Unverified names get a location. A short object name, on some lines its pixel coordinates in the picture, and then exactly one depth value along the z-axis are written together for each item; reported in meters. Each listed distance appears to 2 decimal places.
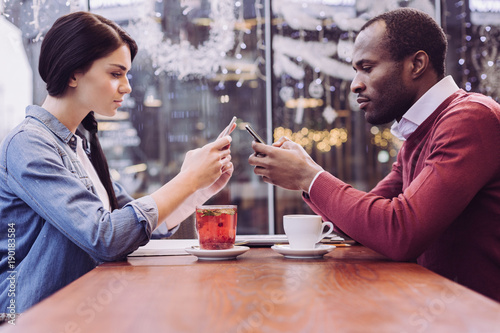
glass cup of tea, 1.29
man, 1.18
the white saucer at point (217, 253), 1.23
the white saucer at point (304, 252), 1.24
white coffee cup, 1.28
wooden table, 0.66
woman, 1.21
